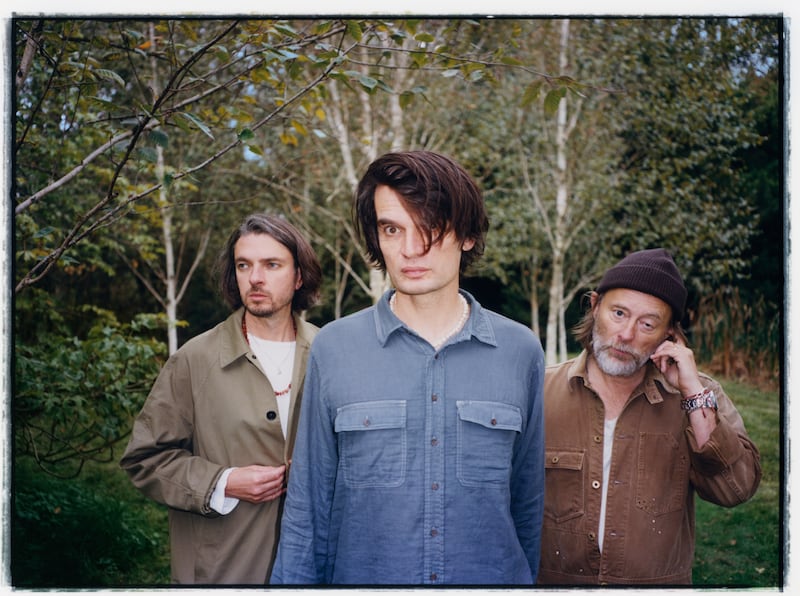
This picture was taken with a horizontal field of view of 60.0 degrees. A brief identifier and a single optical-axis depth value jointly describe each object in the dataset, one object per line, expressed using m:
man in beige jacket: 2.41
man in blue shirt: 2.15
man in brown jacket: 2.44
